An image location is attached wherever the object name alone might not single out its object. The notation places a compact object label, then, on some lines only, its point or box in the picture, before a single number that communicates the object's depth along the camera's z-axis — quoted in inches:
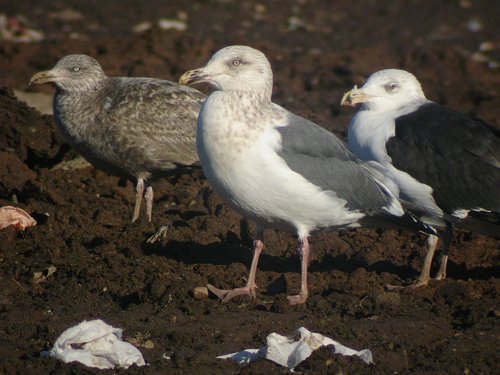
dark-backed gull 672.4
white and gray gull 573.3
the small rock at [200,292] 588.7
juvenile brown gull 768.9
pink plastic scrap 697.0
